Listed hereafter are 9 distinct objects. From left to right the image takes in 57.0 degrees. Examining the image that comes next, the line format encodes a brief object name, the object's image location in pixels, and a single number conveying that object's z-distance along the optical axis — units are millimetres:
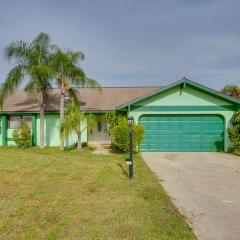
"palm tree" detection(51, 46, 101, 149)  14097
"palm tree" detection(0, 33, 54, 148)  13898
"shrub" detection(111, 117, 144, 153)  12688
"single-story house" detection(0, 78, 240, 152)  14035
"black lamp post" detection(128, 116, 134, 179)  7117
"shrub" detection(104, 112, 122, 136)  14833
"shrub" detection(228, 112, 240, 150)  13461
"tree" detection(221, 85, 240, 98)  25137
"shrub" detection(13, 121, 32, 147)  15782
